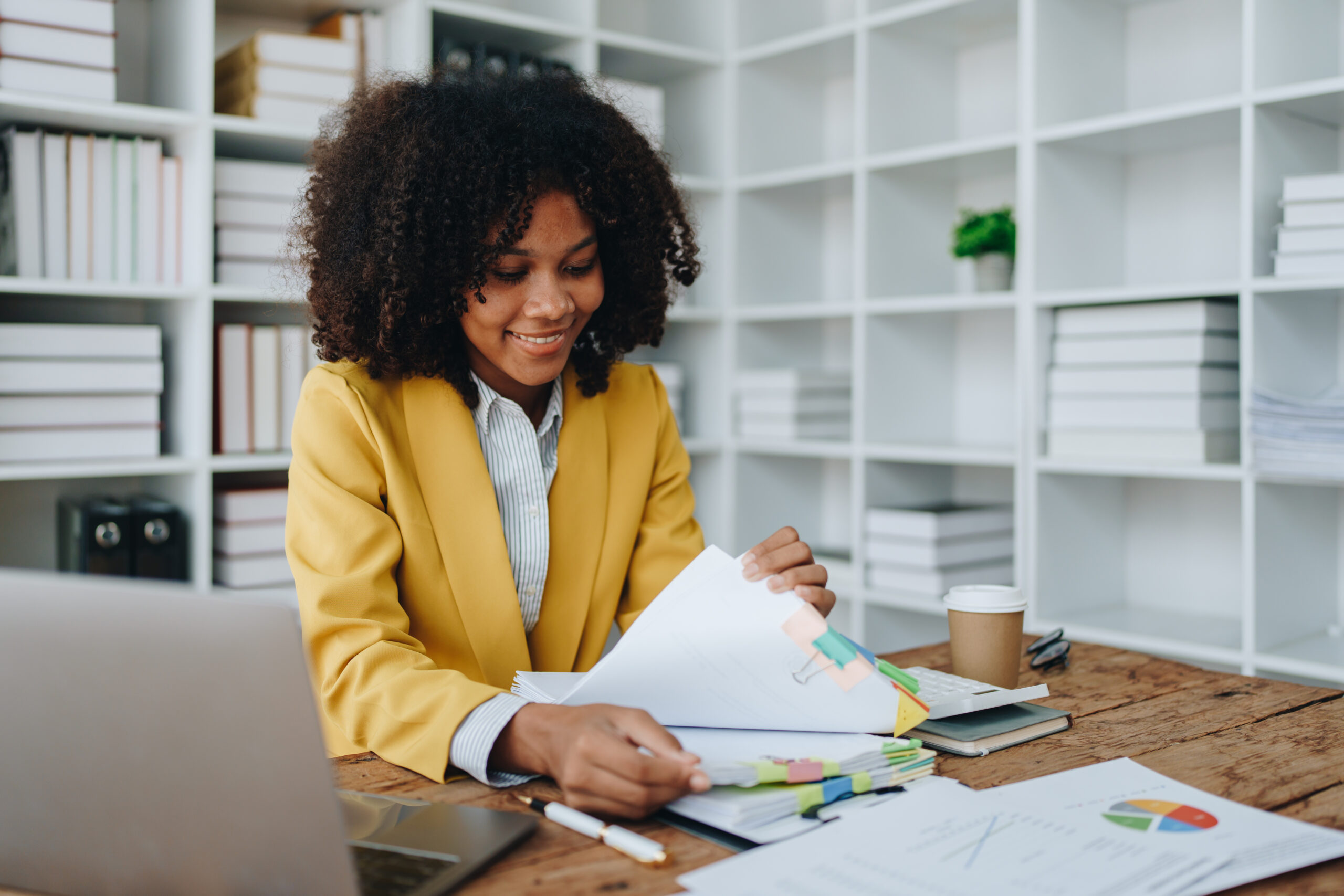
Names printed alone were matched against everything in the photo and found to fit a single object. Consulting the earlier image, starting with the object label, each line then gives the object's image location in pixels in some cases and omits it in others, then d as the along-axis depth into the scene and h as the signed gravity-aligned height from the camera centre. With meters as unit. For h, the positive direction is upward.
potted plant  2.59 +0.45
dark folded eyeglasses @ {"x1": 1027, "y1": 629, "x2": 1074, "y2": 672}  1.31 -0.27
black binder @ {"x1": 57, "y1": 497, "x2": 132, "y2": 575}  2.15 -0.23
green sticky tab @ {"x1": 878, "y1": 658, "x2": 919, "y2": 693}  0.99 -0.23
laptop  0.60 -0.19
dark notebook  0.96 -0.27
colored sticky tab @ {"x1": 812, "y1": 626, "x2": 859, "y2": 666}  0.90 -0.18
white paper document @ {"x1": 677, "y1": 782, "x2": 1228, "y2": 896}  0.68 -0.28
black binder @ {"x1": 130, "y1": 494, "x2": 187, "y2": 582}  2.21 -0.24
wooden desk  0.72 -0.29
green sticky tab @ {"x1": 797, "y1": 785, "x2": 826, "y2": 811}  0.81 -0.28
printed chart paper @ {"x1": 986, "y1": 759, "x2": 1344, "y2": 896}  0.72 -0.28
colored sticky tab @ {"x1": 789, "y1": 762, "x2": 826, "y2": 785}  0.83 -0.26
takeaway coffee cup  1.17 -0.22
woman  1.15 +0.03
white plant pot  2.59 +0.38
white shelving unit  2.18 +0.46
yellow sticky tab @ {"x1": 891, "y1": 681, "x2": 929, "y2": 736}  0.93 -0.24
